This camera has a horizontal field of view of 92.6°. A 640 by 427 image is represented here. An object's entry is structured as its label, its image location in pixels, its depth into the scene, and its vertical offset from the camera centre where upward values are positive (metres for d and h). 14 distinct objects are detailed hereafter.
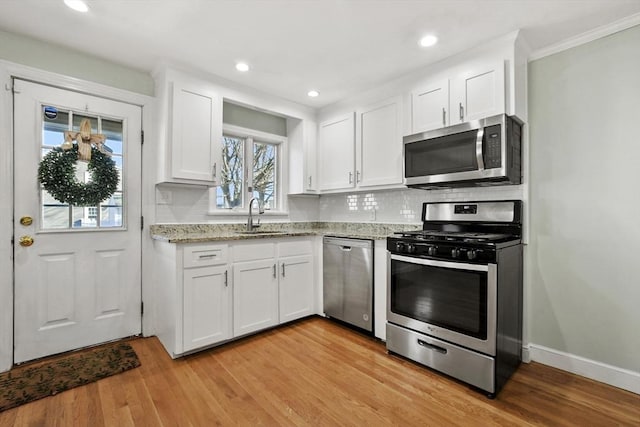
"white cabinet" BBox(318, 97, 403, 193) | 2.94 +0.70
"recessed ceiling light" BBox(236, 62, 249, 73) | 2.69 +1.32
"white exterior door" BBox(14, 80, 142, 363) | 2.29 -0.21
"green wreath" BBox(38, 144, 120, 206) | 2.32 +0.29
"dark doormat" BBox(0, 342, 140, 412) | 1.88 -1.10
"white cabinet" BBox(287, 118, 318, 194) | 3.66 +0.69
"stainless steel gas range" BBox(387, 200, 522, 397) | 1.94 -0.57
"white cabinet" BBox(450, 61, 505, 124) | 2.23 +0.93
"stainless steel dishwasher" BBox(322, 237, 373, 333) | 2.79 -0.64
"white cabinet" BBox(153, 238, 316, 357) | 2.38 -0.66
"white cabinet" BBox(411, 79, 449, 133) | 2.53 +0.93
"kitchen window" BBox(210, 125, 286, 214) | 3.39 +0.51
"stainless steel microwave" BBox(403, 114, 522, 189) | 2.17 +0.46
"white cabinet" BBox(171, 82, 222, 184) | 2.69 +0.73
